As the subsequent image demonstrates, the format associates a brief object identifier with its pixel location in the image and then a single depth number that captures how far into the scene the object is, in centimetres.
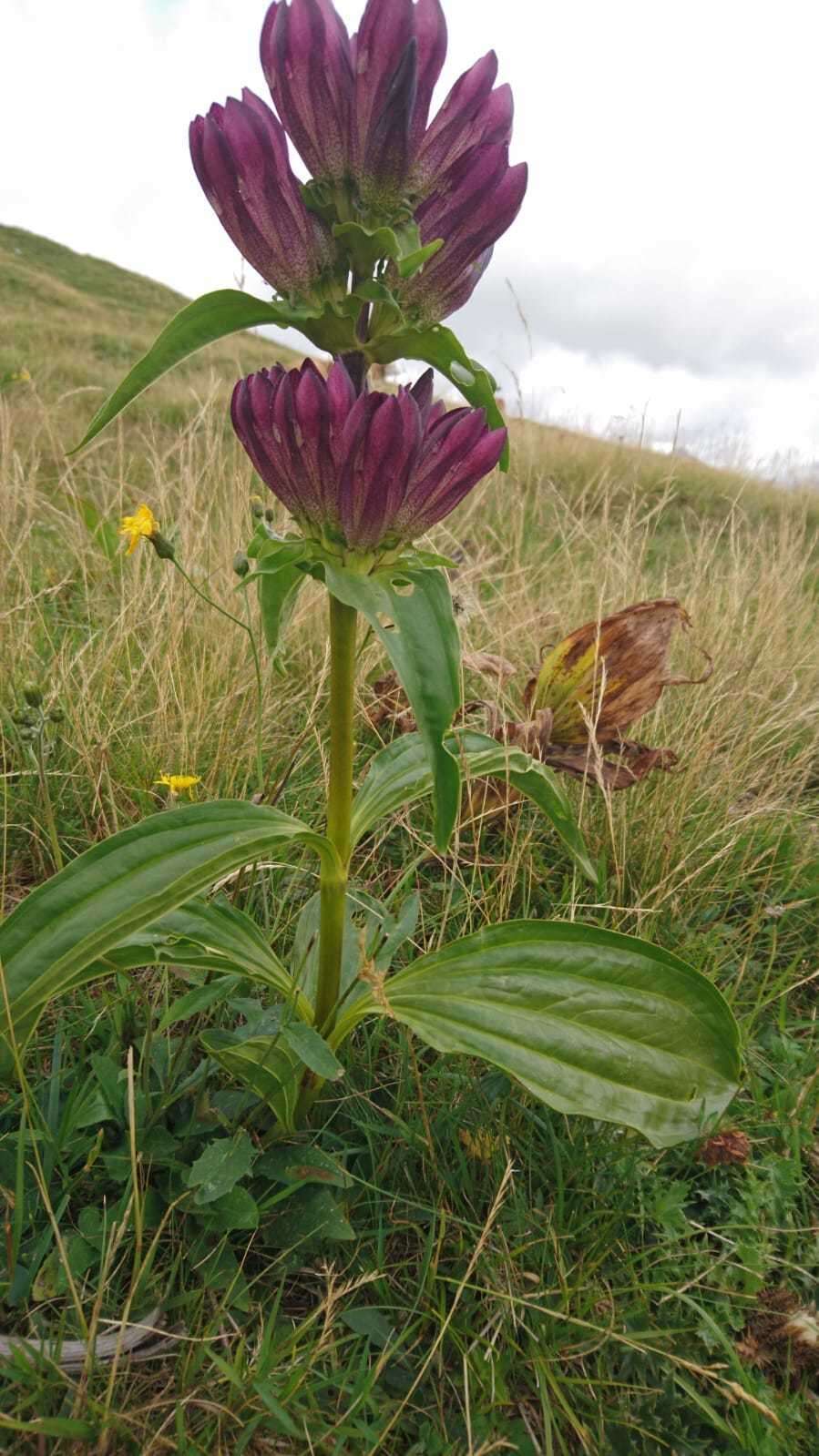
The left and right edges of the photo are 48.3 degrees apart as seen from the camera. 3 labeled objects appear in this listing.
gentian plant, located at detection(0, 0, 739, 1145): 20
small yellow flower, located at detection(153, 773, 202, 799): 33
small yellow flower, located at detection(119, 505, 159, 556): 38
